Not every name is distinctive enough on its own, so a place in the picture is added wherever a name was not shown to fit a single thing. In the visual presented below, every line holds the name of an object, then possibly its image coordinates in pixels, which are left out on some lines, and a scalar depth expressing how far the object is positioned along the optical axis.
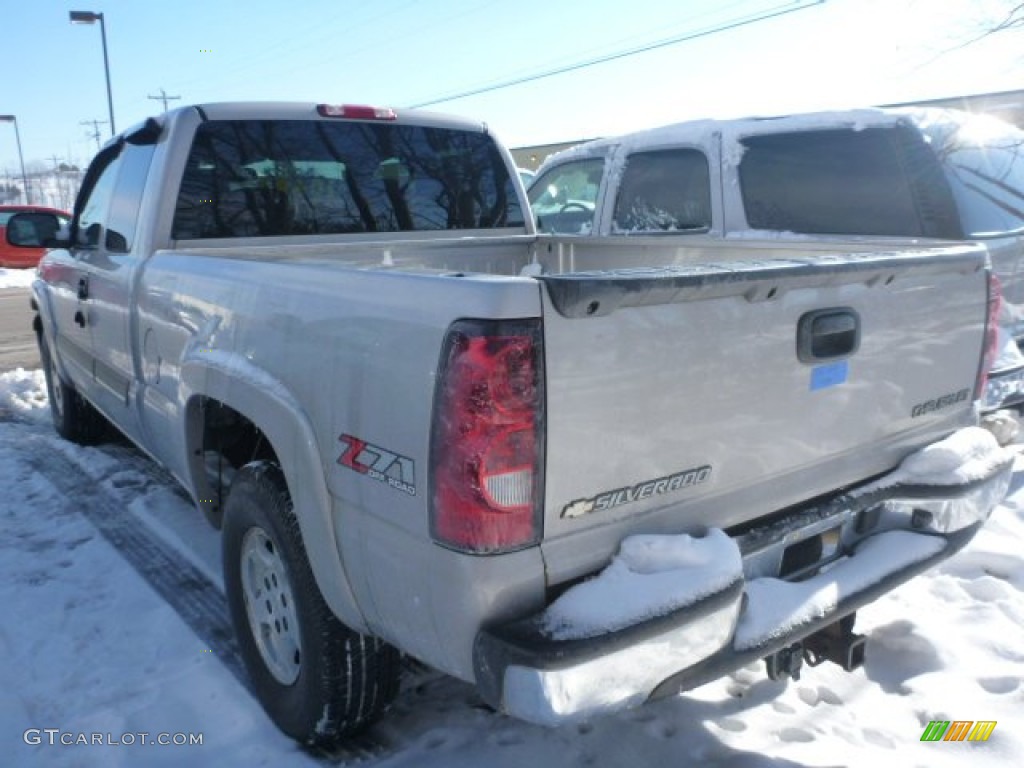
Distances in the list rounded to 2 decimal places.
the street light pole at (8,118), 37.62
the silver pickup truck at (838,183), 4.78
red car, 20.72
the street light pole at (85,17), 20.86
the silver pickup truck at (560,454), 1.75
